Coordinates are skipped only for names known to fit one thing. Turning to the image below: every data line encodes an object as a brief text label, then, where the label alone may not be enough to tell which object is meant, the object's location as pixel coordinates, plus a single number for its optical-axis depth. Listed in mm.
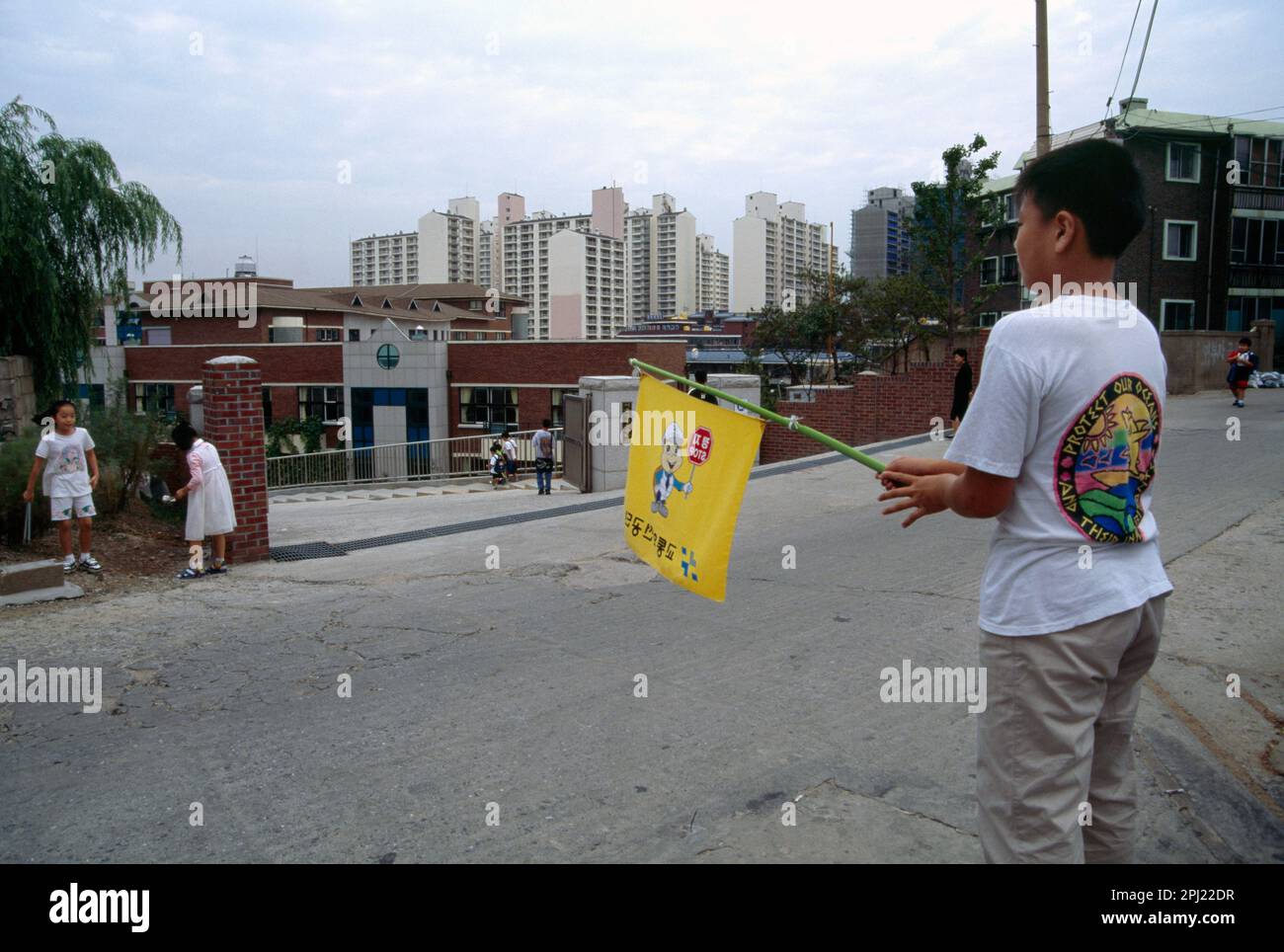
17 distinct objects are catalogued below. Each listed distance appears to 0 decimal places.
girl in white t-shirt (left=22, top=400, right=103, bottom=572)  8711
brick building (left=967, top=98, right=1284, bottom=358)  37906
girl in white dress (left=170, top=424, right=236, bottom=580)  9203
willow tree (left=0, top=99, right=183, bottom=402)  17047
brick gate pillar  9688
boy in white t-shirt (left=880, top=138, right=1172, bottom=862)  2279
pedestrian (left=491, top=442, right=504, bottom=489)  24094
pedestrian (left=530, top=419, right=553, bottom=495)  18406
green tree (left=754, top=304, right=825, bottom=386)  37594
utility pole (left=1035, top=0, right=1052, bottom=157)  18906
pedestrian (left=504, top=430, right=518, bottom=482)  24386
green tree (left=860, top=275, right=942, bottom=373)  31828
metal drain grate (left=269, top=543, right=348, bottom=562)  10086
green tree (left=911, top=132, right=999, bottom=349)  23891
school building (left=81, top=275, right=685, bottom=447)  40938
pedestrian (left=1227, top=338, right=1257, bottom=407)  21922
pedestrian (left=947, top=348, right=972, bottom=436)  17328
